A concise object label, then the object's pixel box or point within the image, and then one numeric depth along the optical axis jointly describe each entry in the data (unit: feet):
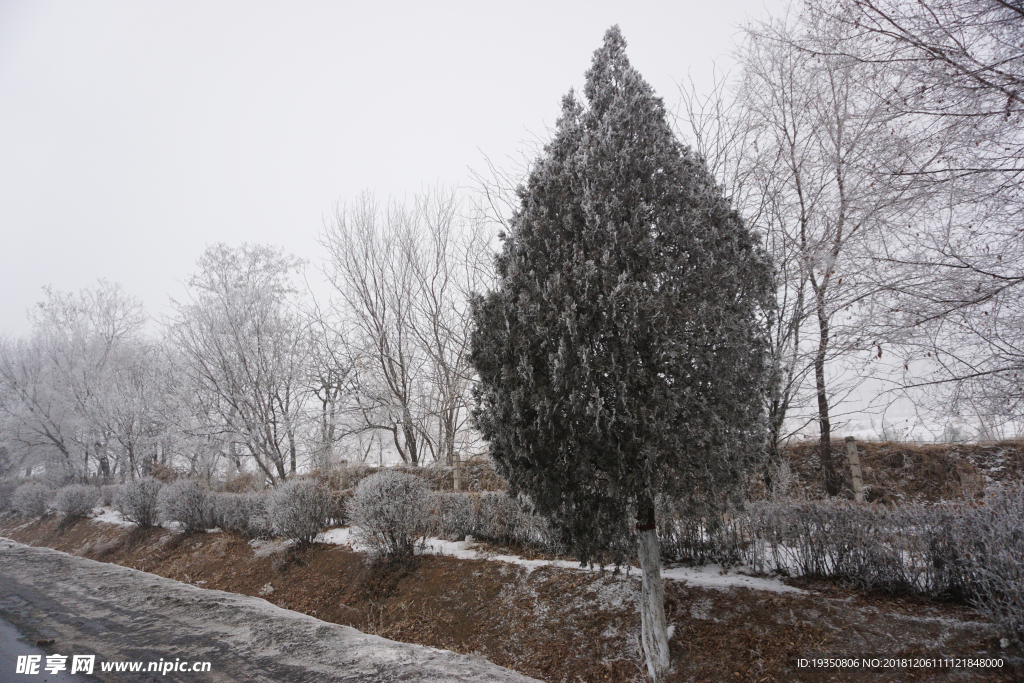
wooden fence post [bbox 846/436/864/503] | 19.88
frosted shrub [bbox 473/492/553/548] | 23.15
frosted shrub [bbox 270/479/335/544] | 28.76
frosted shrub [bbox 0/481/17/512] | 66.80
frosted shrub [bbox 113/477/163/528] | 43.07
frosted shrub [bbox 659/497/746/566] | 16.63
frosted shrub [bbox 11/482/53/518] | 61.36
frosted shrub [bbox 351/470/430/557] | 23.70
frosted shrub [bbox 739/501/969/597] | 12.58
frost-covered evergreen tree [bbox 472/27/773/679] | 12.24
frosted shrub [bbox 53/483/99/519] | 53.83
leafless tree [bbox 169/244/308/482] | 39.88
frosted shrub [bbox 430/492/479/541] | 27.04
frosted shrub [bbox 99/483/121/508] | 56.87
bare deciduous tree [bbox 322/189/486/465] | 35.70
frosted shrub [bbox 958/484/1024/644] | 10.16
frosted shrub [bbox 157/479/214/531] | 39.29
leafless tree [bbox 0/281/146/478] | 64.28
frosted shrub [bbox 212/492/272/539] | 34.01
